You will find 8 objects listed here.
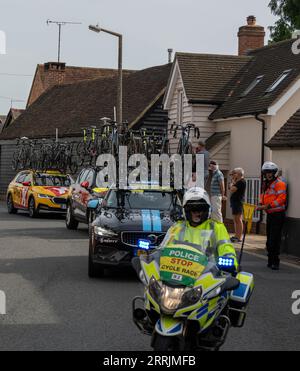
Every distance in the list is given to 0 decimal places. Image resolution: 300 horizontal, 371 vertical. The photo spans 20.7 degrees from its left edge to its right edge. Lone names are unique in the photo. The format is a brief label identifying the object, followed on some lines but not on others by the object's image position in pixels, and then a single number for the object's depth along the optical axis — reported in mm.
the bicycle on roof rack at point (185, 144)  22031
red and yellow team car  26497
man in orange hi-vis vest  14648
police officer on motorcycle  7168
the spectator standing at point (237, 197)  18547
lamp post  27770
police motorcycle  6402
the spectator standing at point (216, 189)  19578
